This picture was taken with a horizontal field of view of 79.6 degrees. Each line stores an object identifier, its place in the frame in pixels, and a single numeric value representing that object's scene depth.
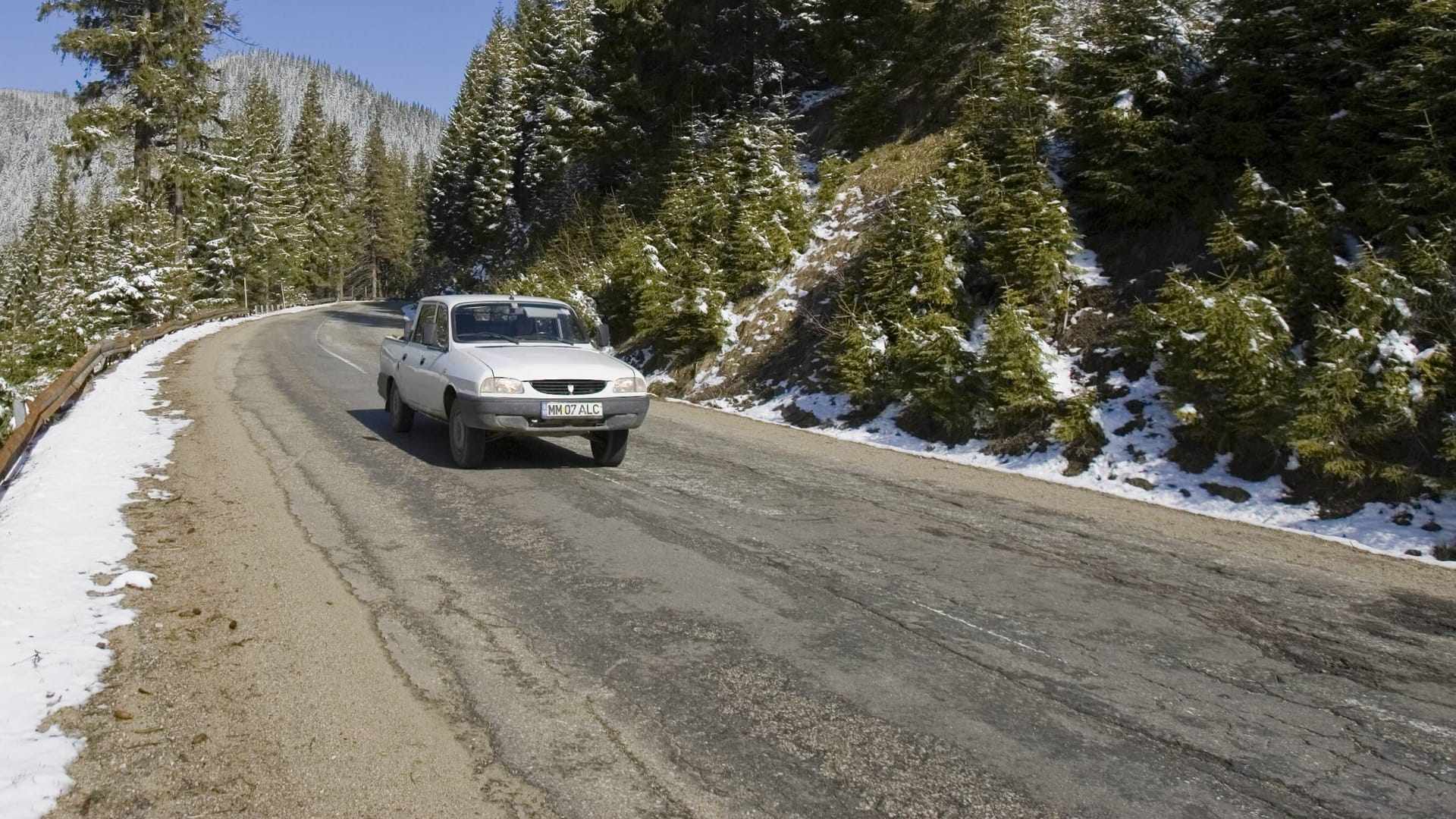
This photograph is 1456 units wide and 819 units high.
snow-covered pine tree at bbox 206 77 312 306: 51.38
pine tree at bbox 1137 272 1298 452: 8.70
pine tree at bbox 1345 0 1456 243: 8.81
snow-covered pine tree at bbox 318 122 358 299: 73.19
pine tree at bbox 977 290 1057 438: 10.93
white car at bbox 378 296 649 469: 8.50
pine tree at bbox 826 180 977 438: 11.88
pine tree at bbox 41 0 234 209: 27.70
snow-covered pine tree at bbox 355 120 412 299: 77.81
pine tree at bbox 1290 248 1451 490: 7.98
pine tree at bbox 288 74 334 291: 70.25
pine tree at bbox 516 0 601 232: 33.47
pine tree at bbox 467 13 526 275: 50.66
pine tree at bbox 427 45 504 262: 57.03
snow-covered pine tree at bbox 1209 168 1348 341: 9.45
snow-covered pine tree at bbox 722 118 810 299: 19.00
